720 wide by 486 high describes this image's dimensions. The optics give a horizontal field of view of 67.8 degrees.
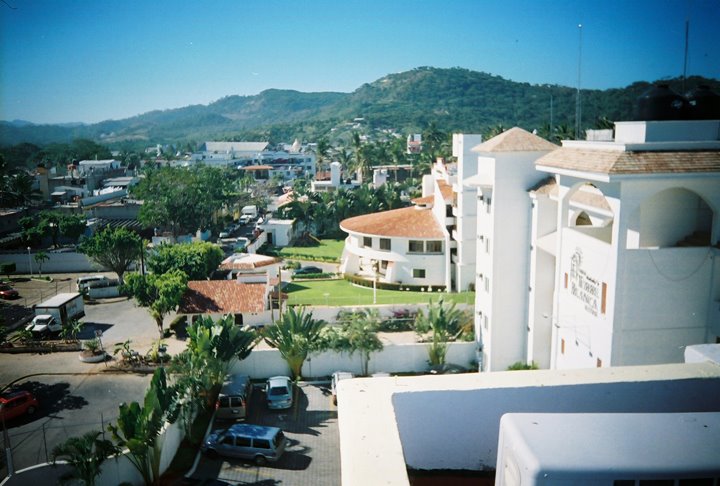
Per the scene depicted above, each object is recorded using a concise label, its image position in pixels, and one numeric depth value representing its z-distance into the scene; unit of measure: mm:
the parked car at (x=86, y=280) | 44394
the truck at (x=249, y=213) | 83338
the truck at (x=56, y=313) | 34188
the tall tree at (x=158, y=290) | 33025
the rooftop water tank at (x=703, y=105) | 18547
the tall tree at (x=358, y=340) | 28172
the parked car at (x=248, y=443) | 20562
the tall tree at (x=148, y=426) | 17375
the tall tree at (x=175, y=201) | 61844
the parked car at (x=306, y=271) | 48688
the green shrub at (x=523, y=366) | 26022
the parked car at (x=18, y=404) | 23281
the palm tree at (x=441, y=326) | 29141
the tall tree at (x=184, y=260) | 41094
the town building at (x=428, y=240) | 40281
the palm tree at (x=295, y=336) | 27125
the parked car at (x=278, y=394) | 25000
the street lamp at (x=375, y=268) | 45631
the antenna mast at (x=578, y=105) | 22750
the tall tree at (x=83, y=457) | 16141
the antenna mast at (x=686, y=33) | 16389
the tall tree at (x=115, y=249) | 44531
